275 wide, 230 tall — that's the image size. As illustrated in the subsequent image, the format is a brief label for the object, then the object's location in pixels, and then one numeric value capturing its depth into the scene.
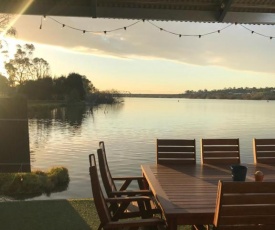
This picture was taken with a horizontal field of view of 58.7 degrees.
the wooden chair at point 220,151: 3.29
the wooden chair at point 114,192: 2.34
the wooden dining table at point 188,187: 1.79
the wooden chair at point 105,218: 1.84
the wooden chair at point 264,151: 3.32
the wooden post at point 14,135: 4.78
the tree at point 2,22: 12.48
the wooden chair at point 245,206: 1.66
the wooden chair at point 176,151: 3.27
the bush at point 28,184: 6.32
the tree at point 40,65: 60.77
